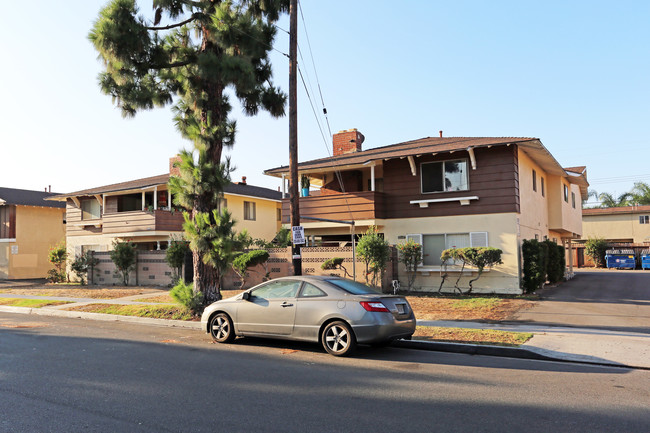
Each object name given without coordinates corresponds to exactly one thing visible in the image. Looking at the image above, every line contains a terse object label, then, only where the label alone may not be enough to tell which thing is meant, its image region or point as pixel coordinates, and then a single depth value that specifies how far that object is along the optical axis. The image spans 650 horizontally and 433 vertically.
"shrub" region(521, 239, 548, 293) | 17.86
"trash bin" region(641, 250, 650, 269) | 36.25
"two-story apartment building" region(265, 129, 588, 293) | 18.41
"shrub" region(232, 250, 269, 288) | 19.86
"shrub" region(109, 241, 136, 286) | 24.62
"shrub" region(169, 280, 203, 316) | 13.44
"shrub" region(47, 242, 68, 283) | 28.86
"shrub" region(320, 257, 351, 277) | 18.42
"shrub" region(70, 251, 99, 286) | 26.56
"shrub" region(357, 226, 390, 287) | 17.73
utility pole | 12.24
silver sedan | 8.45
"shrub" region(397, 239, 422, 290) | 19.16
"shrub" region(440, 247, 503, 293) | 17.44
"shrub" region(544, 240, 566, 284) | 21.94
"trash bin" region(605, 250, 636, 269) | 37.34
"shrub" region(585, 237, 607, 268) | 40.38
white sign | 11.98
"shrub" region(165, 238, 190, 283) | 22.58
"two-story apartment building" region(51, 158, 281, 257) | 27.91
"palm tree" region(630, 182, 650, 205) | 54.81
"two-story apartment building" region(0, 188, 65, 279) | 33.47
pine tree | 12.83
